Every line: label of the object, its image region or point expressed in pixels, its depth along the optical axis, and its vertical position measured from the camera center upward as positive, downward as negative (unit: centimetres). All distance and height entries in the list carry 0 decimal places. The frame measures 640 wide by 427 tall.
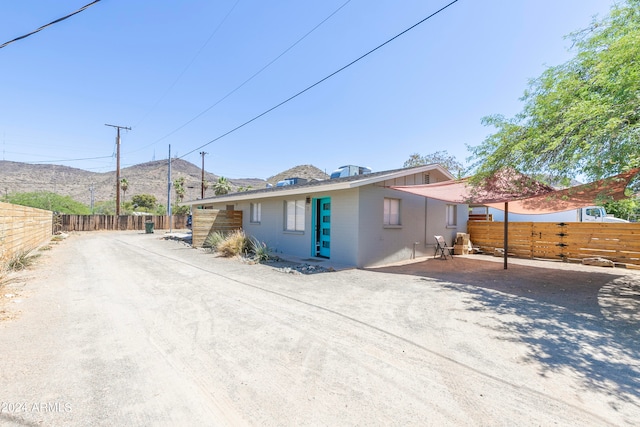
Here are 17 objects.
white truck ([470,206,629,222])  1539 +19
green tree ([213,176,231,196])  3847 +387
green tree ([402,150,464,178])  3000 +634
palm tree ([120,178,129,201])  4781 +520
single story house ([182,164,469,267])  909 -9
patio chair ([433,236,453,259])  1113 -125
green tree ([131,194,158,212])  5434 +248
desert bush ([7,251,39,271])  776 -143
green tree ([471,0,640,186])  449 +199
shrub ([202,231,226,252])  1301 -120
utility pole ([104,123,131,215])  2720 +622
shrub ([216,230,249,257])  1133 -126
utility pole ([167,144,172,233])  2814 +228
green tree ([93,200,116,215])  4039 +69
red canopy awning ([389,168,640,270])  626 +72
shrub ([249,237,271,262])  1006 -139
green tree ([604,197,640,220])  596 +41
